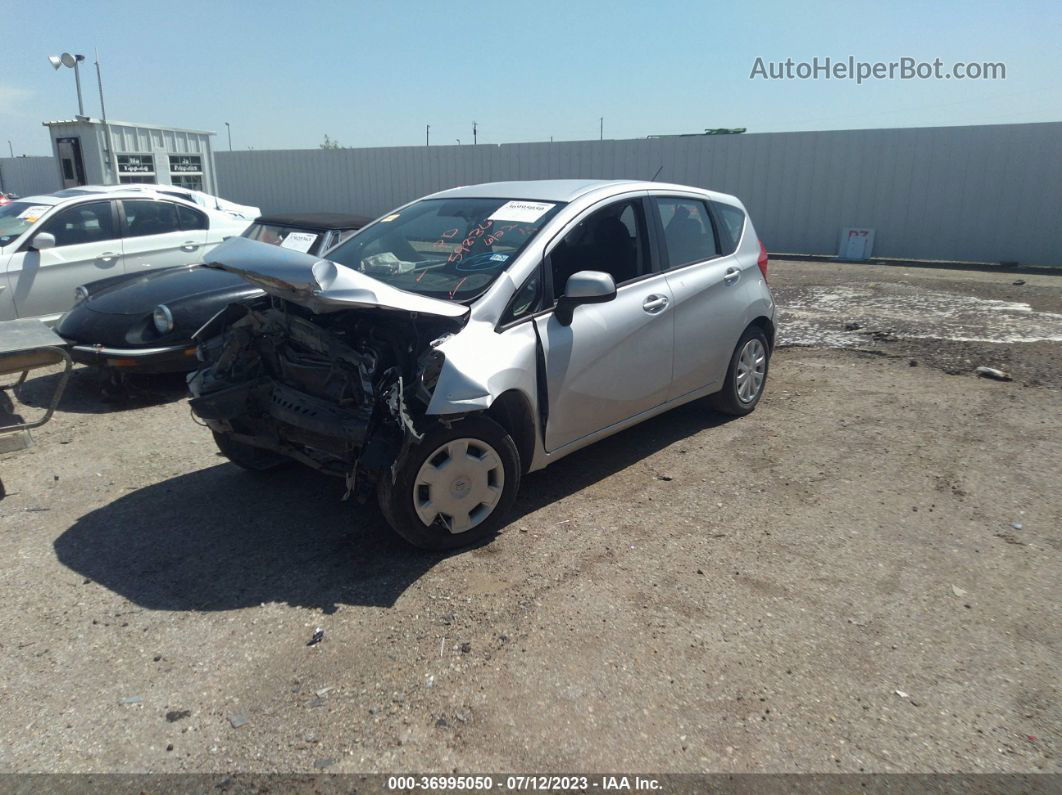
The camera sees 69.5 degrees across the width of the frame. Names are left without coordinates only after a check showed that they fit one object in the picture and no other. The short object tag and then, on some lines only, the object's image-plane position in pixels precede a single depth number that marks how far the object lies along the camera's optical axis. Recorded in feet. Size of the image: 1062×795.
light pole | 52.75
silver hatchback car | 11.97
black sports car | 20.18
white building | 56.18
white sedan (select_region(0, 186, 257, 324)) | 24.52
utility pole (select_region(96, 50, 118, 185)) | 56.08
